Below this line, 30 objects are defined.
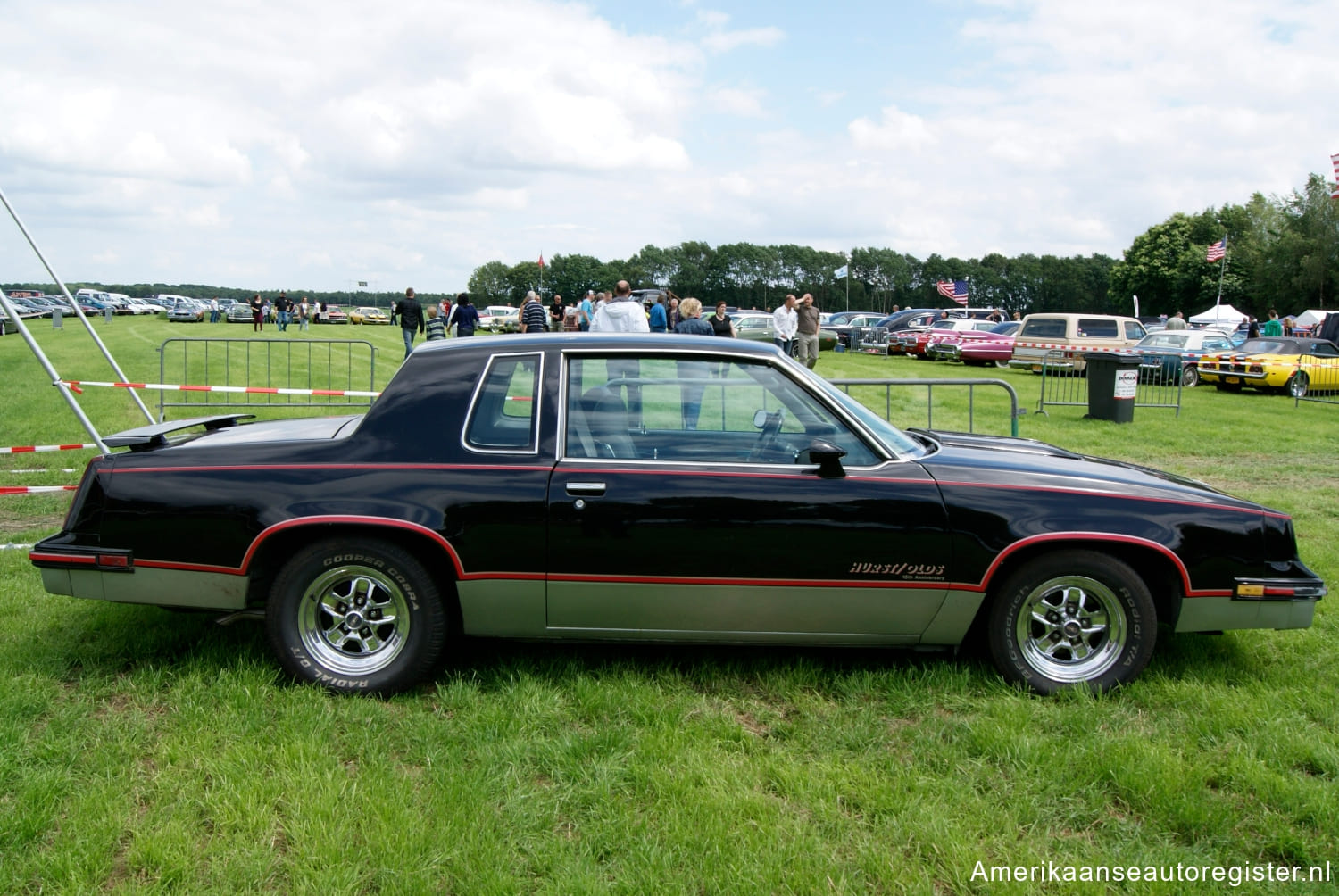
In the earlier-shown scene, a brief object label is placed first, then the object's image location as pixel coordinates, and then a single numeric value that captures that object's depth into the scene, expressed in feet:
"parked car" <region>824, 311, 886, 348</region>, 120.48
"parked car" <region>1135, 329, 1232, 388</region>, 70.49
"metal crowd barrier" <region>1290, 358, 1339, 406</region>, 61.98
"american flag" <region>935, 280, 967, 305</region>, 153.79
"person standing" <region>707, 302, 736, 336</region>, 57.88
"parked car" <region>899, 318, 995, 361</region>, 98.63
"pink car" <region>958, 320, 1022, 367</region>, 91.25
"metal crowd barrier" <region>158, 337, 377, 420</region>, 50.42
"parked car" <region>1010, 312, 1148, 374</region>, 79.97
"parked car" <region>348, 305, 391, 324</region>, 218.32
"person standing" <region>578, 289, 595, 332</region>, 70.69
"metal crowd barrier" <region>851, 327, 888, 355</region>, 113.39
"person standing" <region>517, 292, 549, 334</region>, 62.39
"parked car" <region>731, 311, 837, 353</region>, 106.22
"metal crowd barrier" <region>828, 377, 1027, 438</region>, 25.31
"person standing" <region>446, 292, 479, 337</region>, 67.67
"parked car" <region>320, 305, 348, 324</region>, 198.70
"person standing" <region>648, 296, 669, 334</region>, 64.08
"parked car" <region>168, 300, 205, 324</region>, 173.68
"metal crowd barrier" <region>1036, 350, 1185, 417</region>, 51.44
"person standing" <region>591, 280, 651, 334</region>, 45.47
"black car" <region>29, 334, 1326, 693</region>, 12.81
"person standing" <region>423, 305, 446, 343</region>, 94.61
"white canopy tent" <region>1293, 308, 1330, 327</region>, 133.08
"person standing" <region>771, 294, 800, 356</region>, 65.77
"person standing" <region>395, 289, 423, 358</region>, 80.23
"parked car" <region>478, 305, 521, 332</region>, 181.57
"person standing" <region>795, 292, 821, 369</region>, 62.13
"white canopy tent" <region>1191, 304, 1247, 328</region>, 153.48
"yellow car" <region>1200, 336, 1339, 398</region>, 63.00
